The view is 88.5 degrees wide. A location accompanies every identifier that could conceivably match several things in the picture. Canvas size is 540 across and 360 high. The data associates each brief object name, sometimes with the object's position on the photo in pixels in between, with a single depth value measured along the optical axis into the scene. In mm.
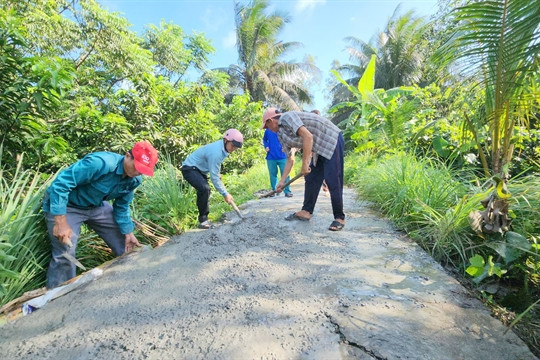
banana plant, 4812
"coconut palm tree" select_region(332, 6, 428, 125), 15820
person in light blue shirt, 3291
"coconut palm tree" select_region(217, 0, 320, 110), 14570
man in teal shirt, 2139
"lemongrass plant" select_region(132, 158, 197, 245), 3374
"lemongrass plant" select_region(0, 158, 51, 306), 1880
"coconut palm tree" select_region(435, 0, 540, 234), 1857
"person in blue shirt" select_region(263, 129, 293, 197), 4805
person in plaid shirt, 2729
